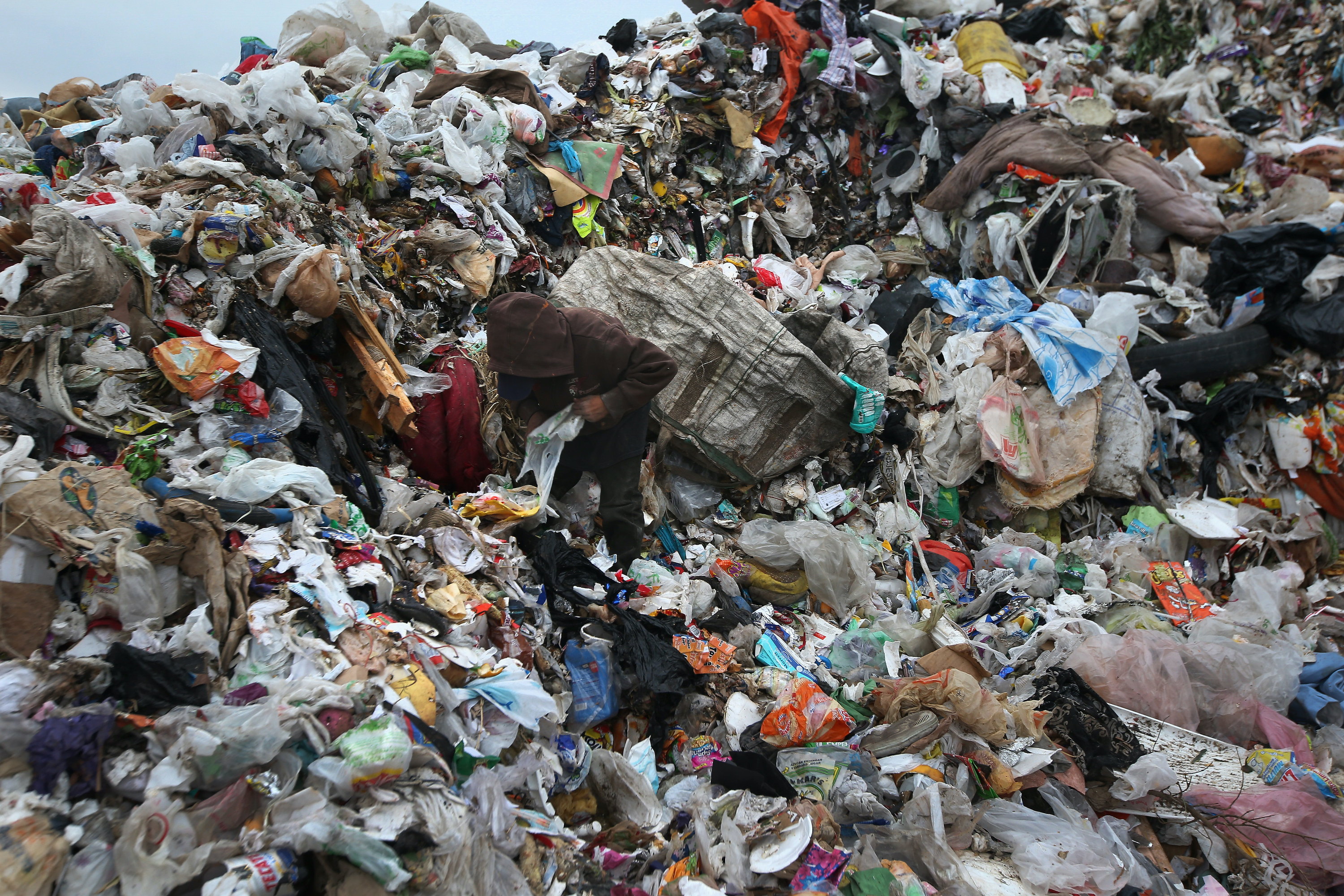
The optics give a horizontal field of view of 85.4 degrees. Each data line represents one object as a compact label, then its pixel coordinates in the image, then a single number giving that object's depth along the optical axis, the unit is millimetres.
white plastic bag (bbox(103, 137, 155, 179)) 3863
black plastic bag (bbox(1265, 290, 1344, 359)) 4711
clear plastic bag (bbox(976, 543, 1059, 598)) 4023
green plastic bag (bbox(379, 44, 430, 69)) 5668
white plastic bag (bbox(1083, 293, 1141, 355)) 4965
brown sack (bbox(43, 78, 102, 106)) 4914
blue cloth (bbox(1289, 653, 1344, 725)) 3289
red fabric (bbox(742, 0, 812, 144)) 6730
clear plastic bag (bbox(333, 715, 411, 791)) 1910
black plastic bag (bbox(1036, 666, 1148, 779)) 2799
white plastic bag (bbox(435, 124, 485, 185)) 4691
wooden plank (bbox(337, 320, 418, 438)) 3430
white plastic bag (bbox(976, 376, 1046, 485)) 4574
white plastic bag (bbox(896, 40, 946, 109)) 6699
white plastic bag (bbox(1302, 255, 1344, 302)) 4863
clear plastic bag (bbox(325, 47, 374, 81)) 5176
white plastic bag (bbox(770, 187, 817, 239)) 6680
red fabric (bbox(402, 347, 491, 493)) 3646
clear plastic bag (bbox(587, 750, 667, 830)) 2533
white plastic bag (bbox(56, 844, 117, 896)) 1694
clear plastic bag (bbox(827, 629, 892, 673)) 3332
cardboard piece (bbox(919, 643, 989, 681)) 3227
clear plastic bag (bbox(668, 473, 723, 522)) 4414
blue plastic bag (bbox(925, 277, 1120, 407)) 4703
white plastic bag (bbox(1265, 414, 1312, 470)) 4766
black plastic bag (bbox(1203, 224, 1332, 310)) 4977
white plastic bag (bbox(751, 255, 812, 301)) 5664
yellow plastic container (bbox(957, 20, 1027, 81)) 7094
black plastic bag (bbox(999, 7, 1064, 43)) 7922
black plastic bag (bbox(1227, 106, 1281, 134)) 7016
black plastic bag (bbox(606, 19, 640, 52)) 6883
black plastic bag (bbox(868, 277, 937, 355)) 5422
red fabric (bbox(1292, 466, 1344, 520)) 4703
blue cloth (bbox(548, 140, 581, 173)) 5383
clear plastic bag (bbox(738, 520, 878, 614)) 3848
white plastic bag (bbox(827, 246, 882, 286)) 6211
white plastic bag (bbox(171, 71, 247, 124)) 3934
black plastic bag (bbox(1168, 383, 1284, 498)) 4941
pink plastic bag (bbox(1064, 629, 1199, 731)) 3076
